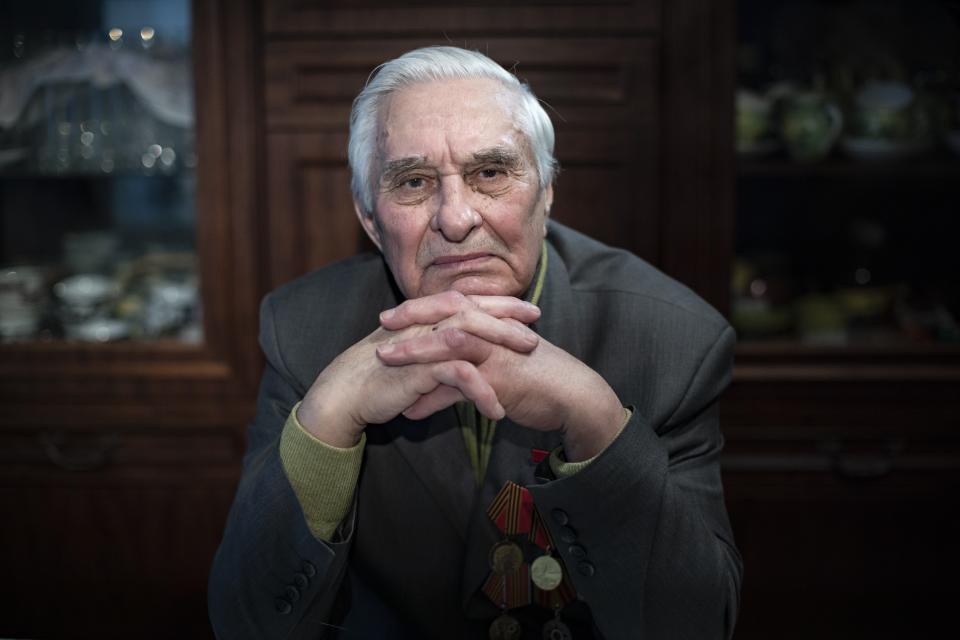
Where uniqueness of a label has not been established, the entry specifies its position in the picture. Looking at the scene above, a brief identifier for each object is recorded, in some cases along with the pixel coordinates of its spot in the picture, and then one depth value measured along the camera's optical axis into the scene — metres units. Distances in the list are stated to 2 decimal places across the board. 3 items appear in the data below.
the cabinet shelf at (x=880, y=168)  2.23
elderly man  1.20
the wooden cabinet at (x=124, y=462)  2.23
